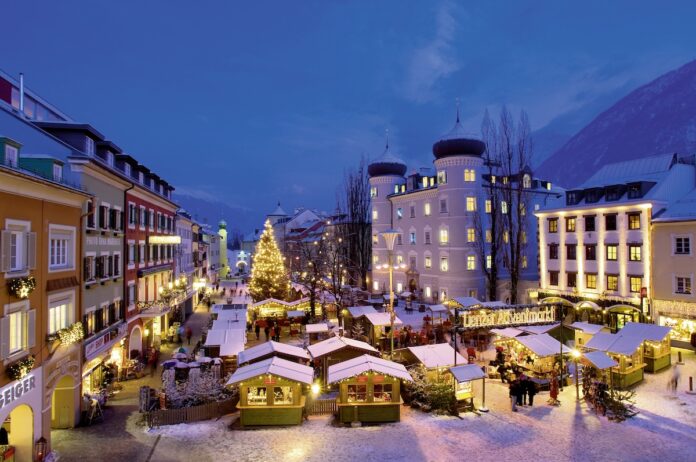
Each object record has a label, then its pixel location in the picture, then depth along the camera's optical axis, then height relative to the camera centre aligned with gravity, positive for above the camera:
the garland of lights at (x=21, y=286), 12.70 -1.09
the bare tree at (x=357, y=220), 58.22 +3.06
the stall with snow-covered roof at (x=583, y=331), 27.59 -5.28
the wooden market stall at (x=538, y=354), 23.45 -5.87
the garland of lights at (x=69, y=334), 15.41 -3.02
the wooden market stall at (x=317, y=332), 31.61 -6.22
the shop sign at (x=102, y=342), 19.33 -4.36
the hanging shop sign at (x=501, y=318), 27.80 -4.57
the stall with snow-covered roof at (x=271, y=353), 22.08 -5.26
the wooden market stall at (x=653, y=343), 23.73 -5.42
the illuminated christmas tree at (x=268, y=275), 47.34 -3.12
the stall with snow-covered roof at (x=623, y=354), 22.25 -5.44
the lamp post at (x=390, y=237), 19.48 +0.30
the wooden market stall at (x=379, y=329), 31.41 -5.88
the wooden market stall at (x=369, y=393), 18.84 -6.07
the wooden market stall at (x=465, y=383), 19.44 -5.99
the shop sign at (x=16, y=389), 12.11 -3.94
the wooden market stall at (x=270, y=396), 18.38 -6.02
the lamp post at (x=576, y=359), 21.25 -5.34
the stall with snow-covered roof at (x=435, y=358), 21.19 -5.32
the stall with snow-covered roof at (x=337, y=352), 23.34 -5.42
